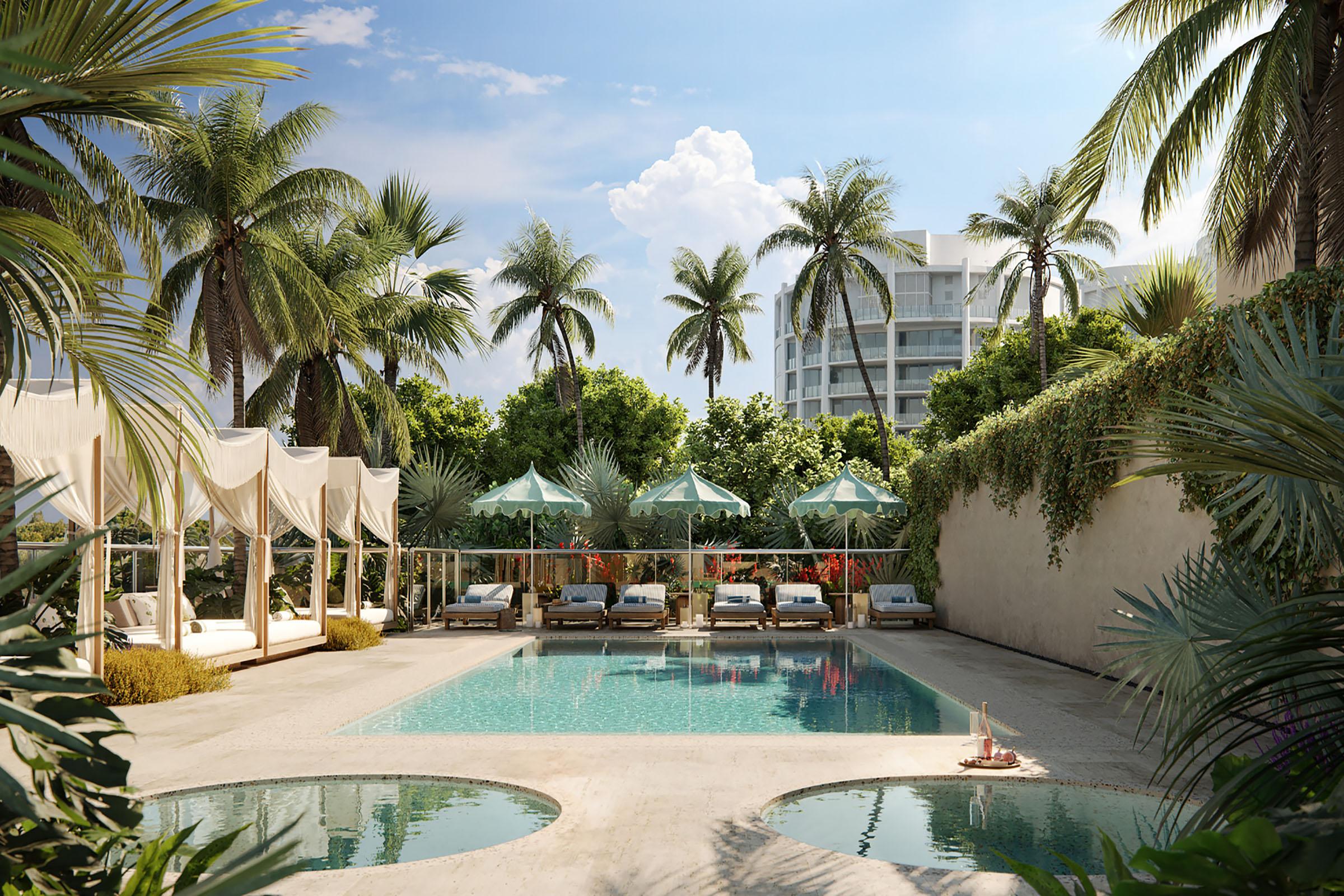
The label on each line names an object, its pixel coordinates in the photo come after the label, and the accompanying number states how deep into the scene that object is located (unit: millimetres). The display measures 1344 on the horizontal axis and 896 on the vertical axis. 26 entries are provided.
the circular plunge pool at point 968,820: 5113
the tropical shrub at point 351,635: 14352
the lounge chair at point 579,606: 17297
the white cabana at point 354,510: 15812
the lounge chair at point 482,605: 17422
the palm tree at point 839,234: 27344
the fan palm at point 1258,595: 2193
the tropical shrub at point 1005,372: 31391
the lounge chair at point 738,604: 17000
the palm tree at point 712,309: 36438
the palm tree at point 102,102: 2680
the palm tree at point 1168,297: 15250
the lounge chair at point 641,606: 17094
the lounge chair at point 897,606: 16797
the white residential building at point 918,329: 62562
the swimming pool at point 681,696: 9094
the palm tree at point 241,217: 17094
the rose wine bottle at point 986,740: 6641
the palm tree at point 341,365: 20734
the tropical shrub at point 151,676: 9242
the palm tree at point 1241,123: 8805
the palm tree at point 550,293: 31656
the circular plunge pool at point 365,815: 5207
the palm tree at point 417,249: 24250
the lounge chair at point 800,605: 16906
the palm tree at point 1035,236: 26625
